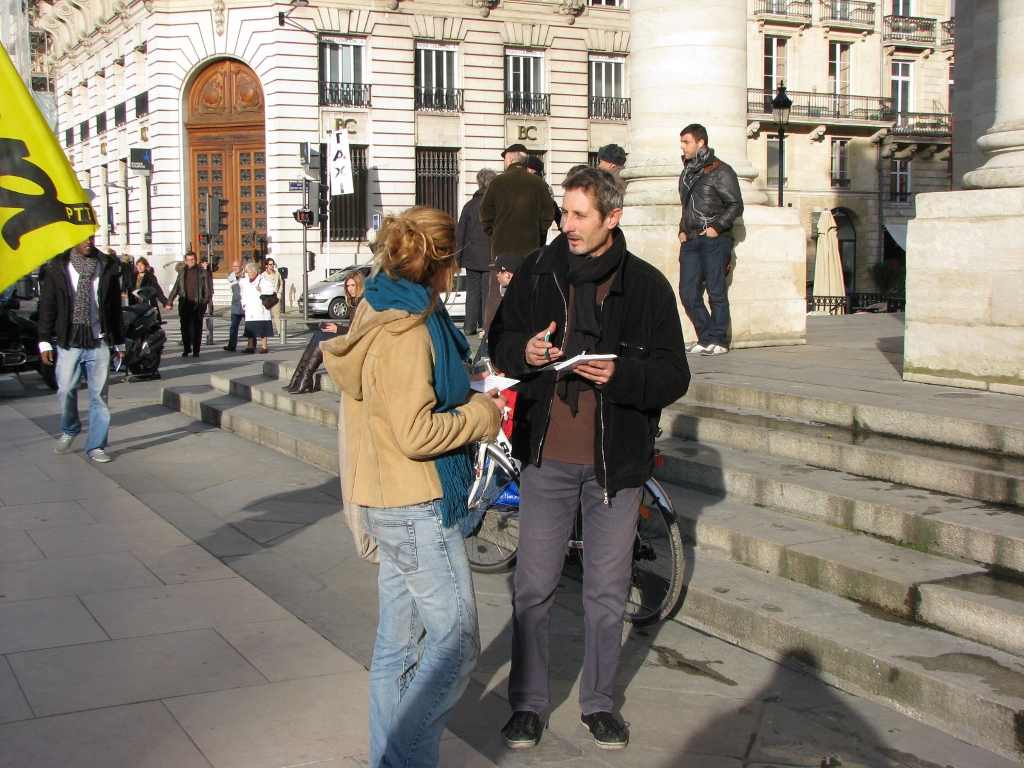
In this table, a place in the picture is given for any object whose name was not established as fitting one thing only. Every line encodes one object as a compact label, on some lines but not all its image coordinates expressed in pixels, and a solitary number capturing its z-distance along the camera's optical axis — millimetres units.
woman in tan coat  3254
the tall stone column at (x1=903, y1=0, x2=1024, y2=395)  6988
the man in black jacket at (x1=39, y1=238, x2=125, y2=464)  9211
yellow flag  3297
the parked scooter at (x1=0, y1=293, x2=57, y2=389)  14688
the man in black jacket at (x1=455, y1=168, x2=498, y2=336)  11398
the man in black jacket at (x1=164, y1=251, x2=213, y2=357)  18609
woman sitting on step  11148
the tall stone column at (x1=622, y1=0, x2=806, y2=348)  9922
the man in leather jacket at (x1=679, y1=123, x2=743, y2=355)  9203
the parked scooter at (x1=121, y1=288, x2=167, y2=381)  15203
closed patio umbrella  23062
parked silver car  28750
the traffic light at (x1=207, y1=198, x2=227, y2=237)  26438
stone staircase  4160
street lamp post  24688
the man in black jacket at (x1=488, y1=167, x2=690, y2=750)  3896
